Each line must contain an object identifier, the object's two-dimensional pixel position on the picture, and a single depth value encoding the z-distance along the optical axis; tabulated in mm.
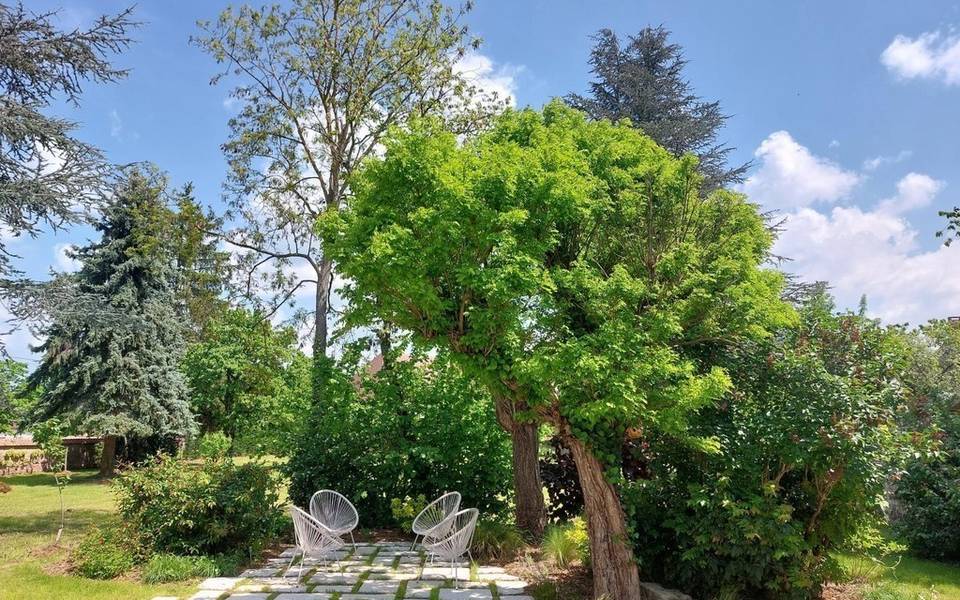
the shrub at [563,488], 9211
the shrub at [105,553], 6684
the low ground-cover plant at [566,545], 6930
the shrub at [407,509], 9062
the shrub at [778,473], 5289
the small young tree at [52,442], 8414
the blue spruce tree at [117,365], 16109
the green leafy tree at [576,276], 5105
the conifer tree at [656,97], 15820
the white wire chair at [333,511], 8243
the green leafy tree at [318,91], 12219
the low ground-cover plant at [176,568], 6609
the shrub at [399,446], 9820
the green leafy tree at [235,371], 14705
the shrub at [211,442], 16056
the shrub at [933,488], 7922
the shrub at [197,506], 7449
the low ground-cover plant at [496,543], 7746
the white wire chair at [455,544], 6586
